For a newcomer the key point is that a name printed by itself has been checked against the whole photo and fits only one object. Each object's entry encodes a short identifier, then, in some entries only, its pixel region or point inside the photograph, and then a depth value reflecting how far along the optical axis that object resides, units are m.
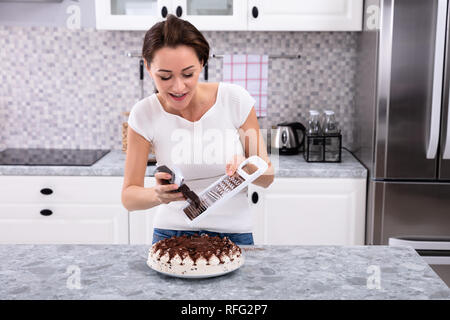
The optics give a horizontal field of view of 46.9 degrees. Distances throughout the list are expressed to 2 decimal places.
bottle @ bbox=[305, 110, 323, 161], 2.82
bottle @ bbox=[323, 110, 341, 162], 2.83
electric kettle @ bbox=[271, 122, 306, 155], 2.99
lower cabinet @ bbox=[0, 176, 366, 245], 2.66
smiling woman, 1.68
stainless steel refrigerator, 2.43
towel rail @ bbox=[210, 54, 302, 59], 3.13
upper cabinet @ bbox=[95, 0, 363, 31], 2.76
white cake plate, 1.24
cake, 1.24
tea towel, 3.06
